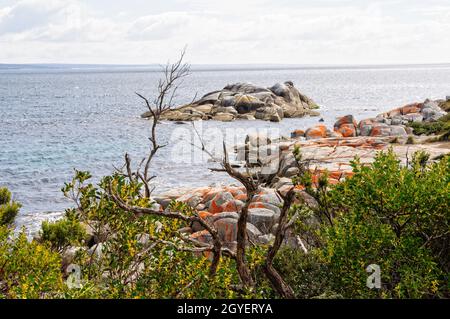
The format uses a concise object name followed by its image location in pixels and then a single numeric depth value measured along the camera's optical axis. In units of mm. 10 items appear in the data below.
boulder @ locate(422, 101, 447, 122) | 44925
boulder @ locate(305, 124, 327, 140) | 40584
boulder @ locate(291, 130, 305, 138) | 43688
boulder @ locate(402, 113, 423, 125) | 46250
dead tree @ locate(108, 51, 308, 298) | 5355
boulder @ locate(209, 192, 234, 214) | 19655
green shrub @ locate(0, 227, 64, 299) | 6234
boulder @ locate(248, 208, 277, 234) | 16391
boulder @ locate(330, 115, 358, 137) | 40897
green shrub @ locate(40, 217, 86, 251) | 14277
